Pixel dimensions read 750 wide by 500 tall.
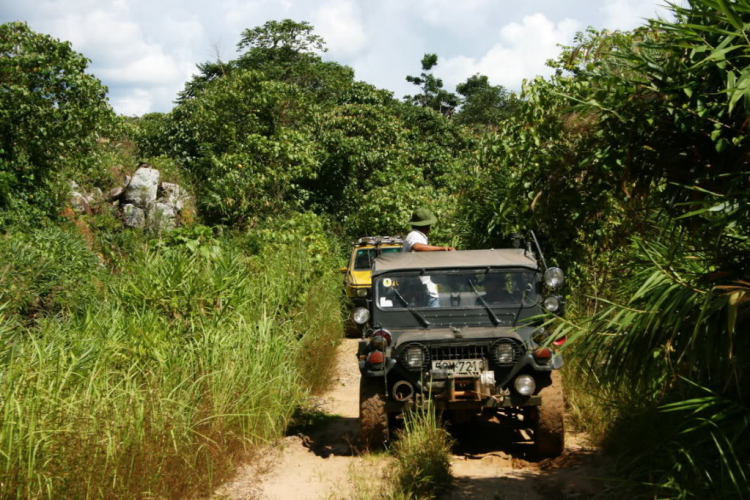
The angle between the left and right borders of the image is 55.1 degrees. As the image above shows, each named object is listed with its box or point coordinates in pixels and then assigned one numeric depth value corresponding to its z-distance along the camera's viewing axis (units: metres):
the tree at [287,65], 30.95
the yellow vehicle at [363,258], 13.17
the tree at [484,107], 40.22
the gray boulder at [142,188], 17.81
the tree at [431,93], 42.81
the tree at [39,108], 12.66
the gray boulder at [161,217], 15.64
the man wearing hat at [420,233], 7.78
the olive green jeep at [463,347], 5.98
